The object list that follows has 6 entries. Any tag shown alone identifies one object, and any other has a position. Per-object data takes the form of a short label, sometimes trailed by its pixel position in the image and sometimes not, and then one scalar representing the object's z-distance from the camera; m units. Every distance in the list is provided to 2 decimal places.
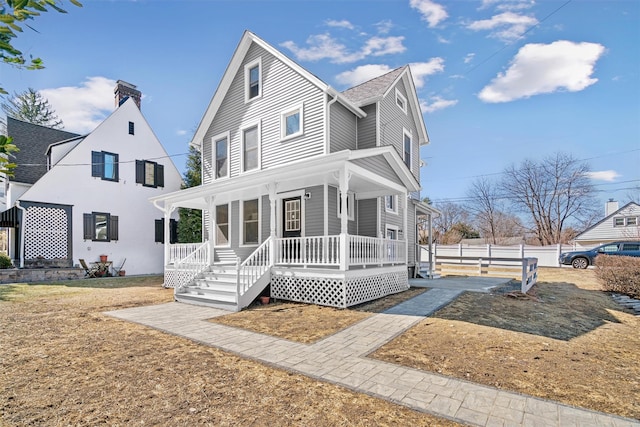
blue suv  18.62
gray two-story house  9.10
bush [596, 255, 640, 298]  11.27
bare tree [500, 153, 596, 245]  35.75
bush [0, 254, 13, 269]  15.23
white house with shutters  16.31
